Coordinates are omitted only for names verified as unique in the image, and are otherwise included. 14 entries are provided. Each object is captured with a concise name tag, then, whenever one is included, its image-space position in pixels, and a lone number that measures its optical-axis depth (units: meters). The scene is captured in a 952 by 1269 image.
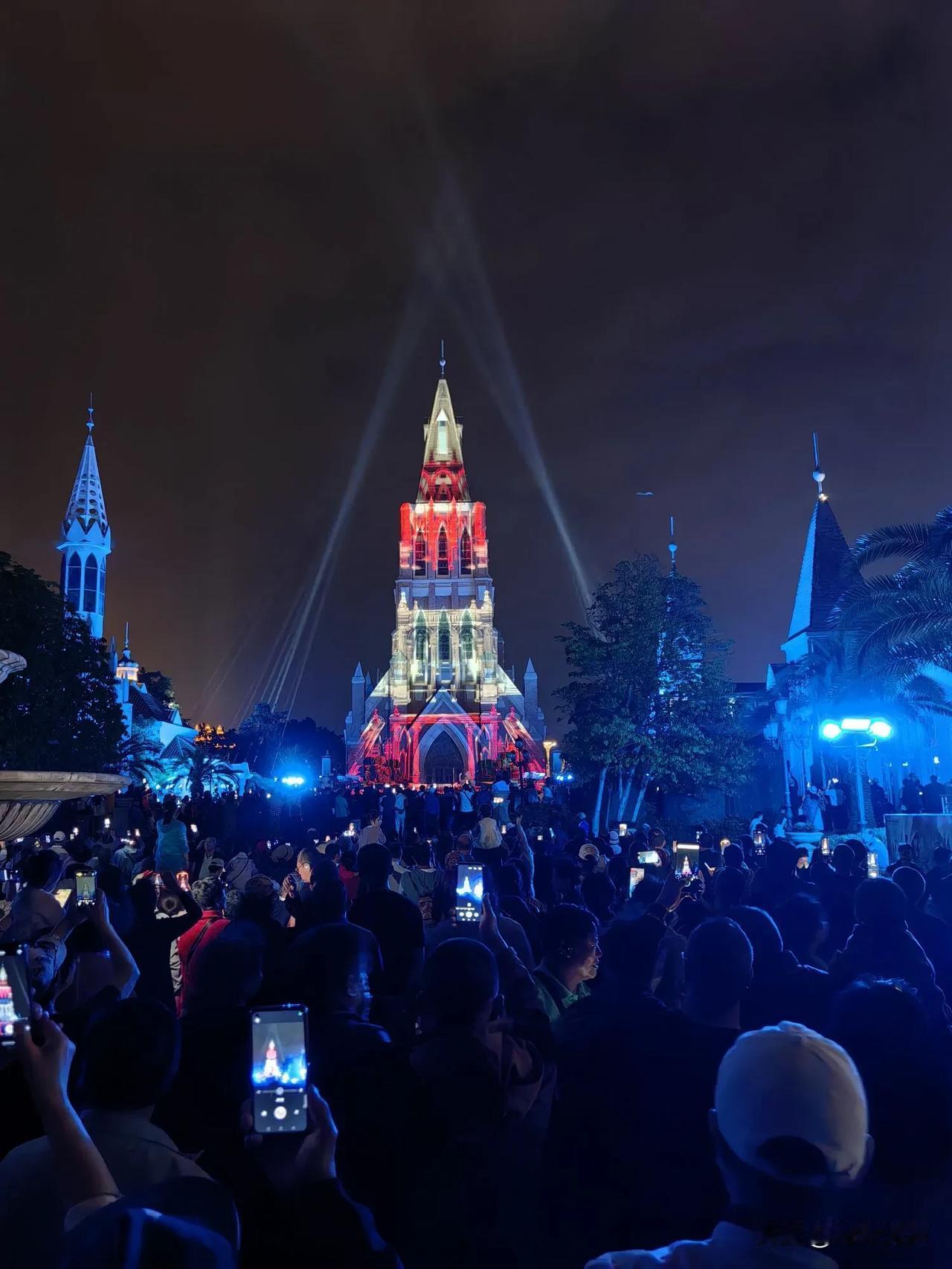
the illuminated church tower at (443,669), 83.12
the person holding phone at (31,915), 6.13
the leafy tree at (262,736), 100.69
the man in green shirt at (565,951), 5.13
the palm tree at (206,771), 51.81
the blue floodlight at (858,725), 23.12
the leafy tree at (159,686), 110.25
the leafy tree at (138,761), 43.72
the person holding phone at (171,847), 13.07
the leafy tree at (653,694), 32.34
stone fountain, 11.41
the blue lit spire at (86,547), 75.56
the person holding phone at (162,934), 6.80
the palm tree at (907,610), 23.61
